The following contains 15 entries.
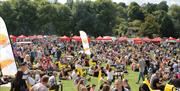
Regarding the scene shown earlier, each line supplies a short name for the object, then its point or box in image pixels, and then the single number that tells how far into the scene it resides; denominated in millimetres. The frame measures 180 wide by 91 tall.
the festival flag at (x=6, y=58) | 16984
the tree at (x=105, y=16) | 107875
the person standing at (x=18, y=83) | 11915
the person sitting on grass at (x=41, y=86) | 10836
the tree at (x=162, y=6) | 142812
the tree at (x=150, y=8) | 137250
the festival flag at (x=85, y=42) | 33119
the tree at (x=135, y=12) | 135750
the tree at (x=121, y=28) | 124312
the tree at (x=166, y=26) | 112312
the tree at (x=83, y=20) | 104375
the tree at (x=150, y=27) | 112750
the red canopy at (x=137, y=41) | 76212
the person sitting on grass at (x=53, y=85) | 15797
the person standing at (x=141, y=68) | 23922
